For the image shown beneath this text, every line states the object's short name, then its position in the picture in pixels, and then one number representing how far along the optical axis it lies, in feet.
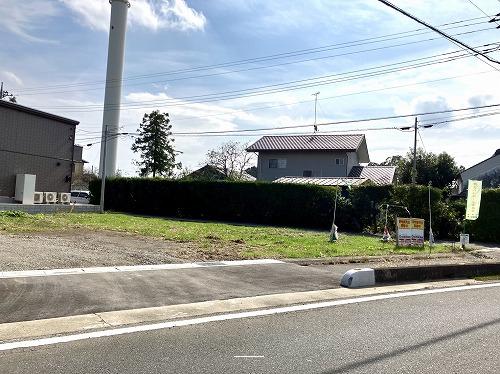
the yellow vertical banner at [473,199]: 54.44
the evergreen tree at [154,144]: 160.97
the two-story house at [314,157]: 140.67
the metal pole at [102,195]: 93.76
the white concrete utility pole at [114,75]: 152.97
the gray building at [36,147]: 96.61
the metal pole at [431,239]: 51.62
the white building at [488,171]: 149.11
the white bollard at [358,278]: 29.95
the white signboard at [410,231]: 52.19
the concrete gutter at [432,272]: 32.91
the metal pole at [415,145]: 134.84
